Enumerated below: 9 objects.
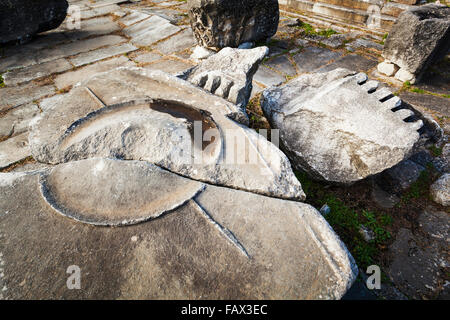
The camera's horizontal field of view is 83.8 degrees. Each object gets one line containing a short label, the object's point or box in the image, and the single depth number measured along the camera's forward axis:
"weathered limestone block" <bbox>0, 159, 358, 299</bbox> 0.95
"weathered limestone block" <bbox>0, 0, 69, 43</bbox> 3.87
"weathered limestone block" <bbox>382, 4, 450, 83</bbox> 2.90
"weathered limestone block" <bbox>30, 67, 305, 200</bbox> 1.36
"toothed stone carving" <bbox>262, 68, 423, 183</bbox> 1.62
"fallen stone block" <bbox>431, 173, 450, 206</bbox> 1.83
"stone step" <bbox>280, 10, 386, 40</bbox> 4.66
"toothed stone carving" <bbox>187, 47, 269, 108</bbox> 1.90
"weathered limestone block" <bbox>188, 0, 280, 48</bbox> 3.48
